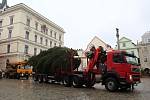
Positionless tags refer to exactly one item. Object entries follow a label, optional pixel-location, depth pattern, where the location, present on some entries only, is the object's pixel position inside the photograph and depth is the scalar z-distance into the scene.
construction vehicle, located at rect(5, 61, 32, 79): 35.81
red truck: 15.24
